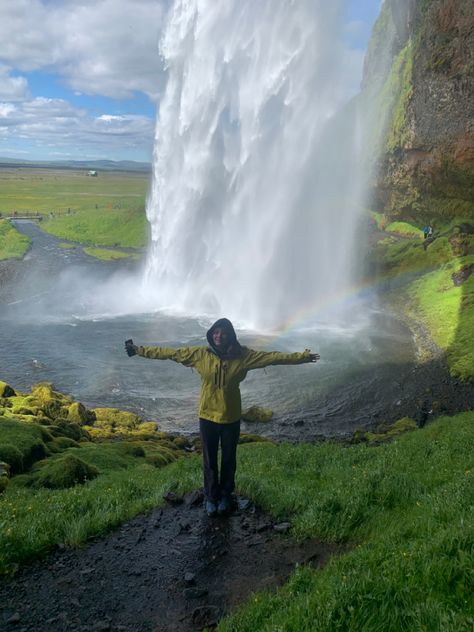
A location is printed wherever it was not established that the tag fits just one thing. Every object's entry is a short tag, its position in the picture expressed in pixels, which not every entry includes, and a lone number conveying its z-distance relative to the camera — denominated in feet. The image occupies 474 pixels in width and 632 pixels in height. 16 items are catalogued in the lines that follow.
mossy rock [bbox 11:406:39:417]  55.01
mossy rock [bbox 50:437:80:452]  43.88
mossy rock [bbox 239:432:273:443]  53.21
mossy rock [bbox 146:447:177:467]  43.93
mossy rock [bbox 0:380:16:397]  60.80
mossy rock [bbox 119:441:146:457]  44.72
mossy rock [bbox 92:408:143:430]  59.31
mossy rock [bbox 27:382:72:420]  58.59
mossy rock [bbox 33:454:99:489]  32.45
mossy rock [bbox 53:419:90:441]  49.84
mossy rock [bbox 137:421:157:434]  57.57
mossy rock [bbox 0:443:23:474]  35.53
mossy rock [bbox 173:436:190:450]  53.07
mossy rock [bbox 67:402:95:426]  58.29
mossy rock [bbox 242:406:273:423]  61.77
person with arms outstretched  22.62
